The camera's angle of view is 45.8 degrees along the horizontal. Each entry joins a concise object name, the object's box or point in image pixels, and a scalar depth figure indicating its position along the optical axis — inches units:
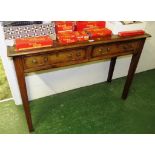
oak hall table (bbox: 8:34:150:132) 51.4
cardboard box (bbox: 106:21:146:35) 62.0
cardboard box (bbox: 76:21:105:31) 61.3
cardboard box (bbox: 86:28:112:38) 58.9
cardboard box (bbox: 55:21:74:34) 57.9
